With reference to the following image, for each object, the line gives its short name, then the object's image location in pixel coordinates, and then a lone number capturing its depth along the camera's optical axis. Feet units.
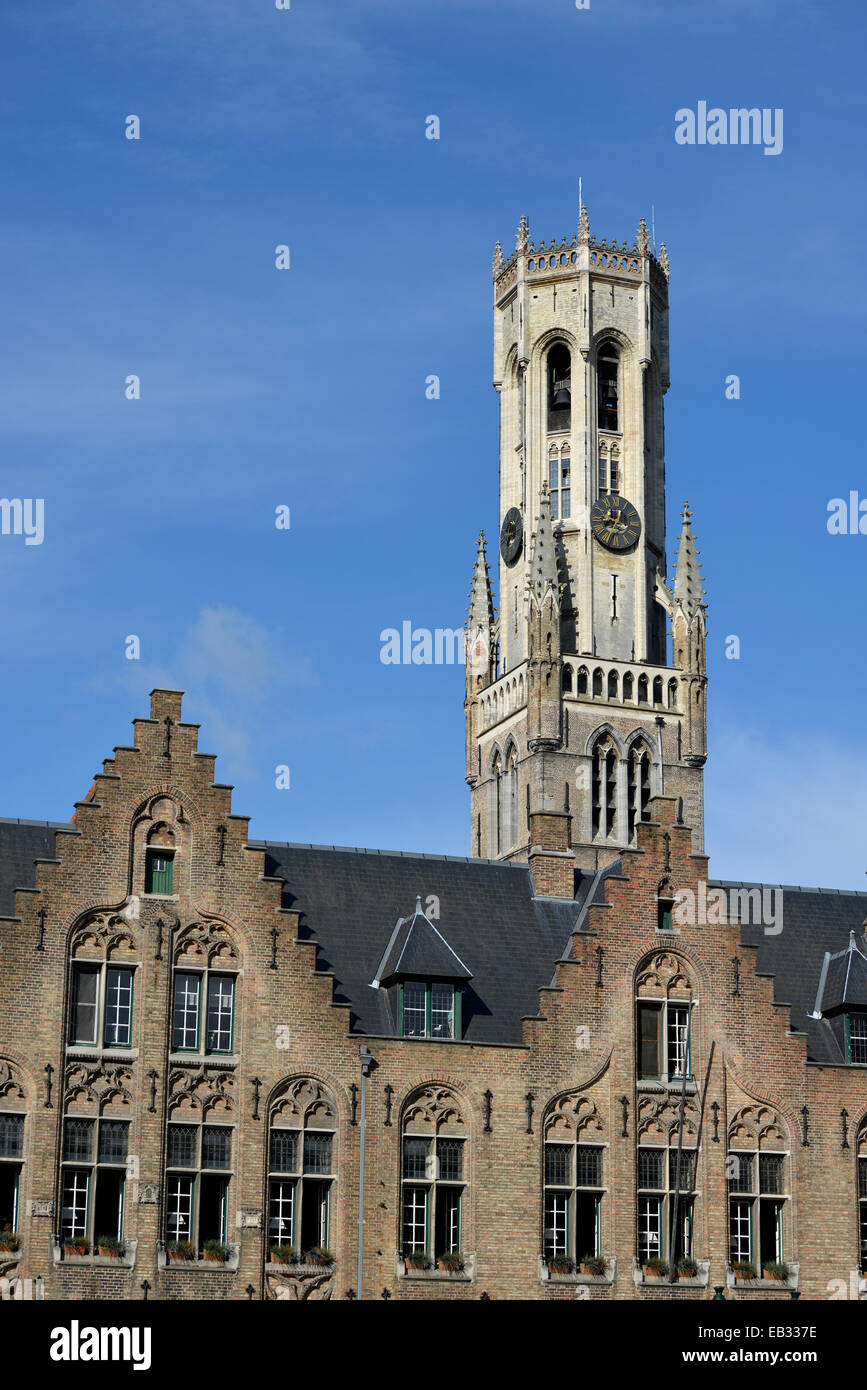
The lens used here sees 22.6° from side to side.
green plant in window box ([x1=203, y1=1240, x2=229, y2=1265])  146.92
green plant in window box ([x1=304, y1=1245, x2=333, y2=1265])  148.77
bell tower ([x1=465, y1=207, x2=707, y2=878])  330.75
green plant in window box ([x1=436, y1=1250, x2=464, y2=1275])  151.53
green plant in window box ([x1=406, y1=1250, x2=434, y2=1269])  150.92
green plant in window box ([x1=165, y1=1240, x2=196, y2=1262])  146.30
